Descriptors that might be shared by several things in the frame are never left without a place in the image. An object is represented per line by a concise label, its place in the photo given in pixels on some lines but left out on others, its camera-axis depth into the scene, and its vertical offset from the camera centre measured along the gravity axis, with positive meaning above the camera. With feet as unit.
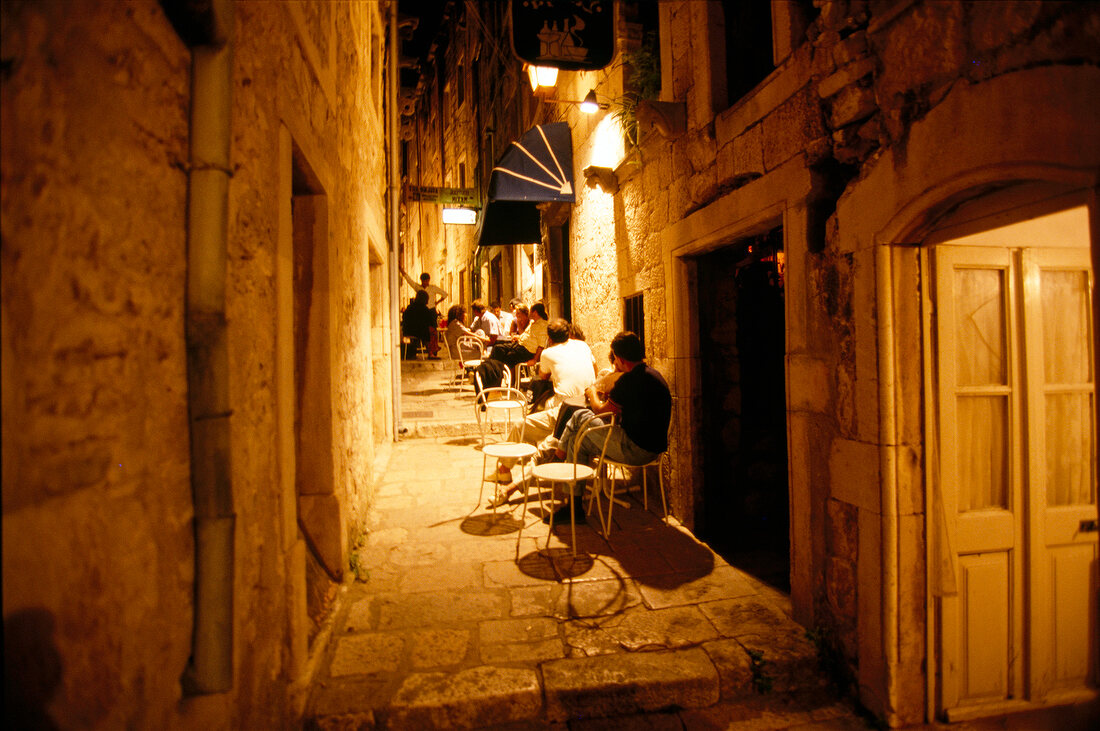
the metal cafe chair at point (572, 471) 12.84 -2.78
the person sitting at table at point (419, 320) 41.03 +3.47
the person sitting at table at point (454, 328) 35.78 +2.38
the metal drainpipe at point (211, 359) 5.05 +0.10
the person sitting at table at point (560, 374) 17.22 -0.48
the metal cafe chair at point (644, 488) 14.30 -3.70
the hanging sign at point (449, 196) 43.09 +13.88
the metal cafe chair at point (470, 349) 33.01 +0.85
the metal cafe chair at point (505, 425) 14.35 -2.43
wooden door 8.38 -1.89
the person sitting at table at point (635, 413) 13.69 -1.45
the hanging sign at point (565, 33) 14.47 +9.17
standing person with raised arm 38.78 +6.27
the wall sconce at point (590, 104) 18.40 +9.01
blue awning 22.36 +8.34
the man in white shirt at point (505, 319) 36.04 +3.02
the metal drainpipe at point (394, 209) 24.76 +7.53
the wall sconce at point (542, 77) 21.82 +11.86
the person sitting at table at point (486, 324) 34.30 +2.48
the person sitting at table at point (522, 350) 25.36 +0.58
